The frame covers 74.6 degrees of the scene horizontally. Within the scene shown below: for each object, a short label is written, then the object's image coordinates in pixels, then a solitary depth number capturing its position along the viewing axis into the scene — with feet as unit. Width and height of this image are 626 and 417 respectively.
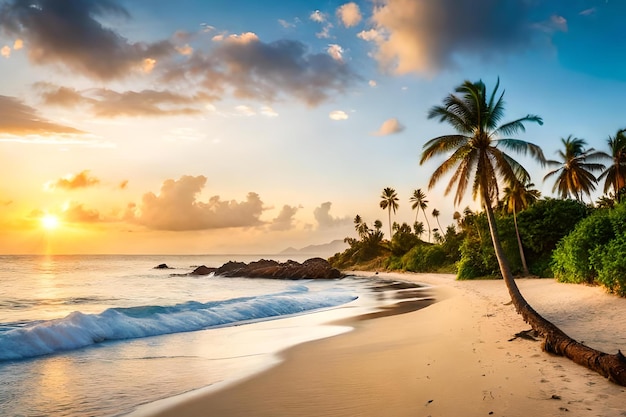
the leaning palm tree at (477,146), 65.36
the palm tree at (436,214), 345.92
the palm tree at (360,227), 329.62
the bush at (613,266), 46.65
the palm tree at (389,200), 311.27
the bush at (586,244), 59.52
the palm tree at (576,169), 144.15
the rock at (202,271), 227.61
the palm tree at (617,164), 134.90
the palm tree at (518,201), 111.34
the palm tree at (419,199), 309.90
